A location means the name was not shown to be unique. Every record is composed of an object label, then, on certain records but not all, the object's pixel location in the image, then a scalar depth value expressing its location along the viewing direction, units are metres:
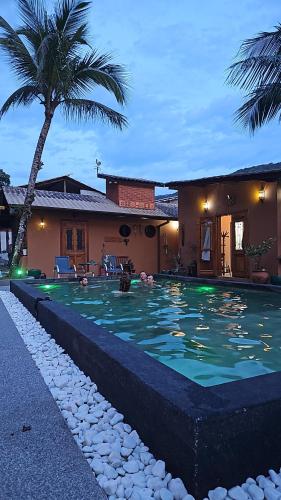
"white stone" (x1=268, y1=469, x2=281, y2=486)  1.85
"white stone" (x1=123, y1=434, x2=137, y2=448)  2.22
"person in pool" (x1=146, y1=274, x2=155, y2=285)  11.09
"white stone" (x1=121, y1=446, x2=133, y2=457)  2.13
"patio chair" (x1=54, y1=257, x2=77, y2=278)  12.71
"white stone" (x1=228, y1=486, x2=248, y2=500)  1.74
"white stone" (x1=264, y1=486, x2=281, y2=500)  1.74
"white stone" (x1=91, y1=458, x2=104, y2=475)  1.98
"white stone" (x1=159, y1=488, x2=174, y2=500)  1.75
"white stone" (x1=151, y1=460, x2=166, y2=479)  1.93
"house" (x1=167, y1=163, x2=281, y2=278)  11.38
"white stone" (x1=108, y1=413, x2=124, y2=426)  2.50
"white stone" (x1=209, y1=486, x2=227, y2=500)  1.73
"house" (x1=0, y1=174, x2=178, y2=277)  14.20
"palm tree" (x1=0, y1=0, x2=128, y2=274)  10.92
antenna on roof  25.42
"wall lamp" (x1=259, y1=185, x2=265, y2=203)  11.66
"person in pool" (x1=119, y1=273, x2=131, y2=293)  9.15
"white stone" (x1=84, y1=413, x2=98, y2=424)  2.54
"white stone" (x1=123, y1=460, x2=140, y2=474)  1.99
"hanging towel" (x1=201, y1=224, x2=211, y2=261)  13.75
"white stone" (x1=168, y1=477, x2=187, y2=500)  1.76
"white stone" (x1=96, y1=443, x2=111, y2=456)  2.14
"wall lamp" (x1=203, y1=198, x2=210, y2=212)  13.95
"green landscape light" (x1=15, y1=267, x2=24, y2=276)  11.97
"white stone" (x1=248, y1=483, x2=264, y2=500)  1.75
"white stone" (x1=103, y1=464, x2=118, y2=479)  1.94
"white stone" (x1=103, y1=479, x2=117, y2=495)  1.81
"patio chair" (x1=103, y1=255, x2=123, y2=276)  14.16
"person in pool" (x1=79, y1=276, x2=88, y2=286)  10.46
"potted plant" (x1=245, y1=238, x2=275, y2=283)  10.29
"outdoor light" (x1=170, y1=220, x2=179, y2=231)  17.90
